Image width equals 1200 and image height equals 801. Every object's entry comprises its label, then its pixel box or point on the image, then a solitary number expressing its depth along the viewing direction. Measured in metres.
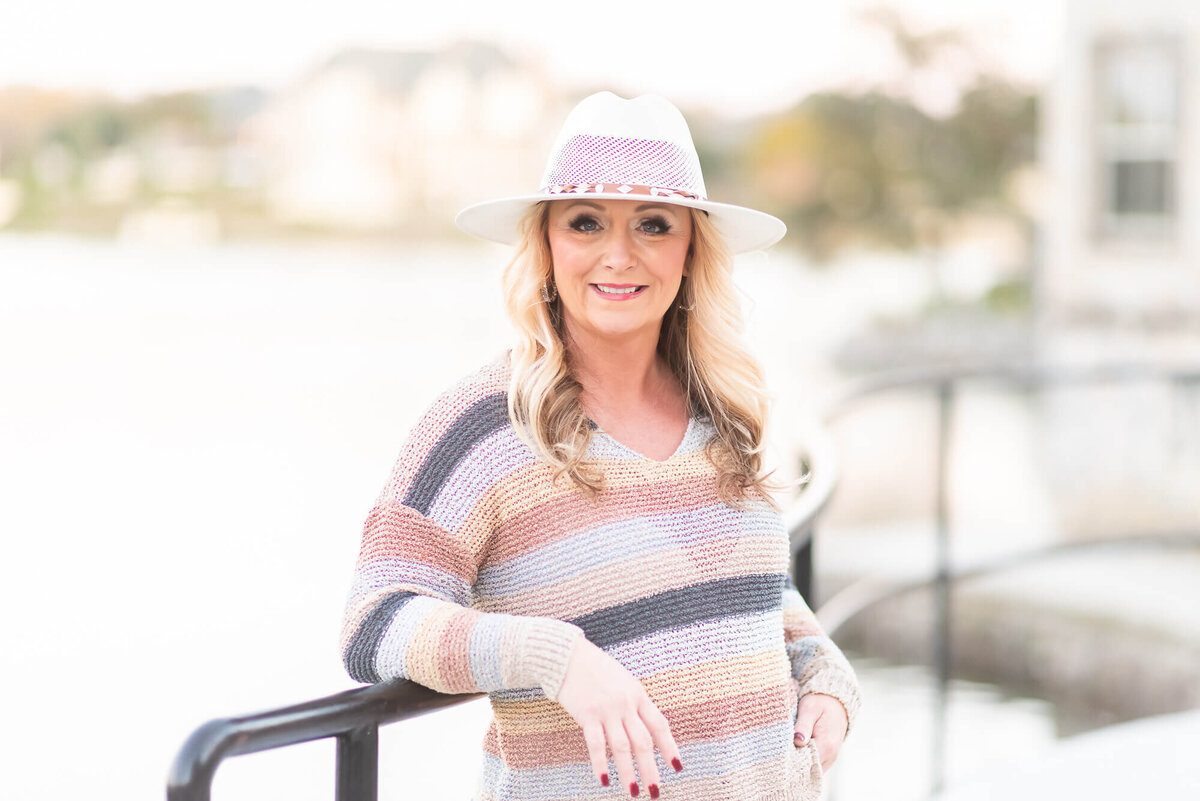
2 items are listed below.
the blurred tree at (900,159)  22.33
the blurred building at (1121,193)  9.77
